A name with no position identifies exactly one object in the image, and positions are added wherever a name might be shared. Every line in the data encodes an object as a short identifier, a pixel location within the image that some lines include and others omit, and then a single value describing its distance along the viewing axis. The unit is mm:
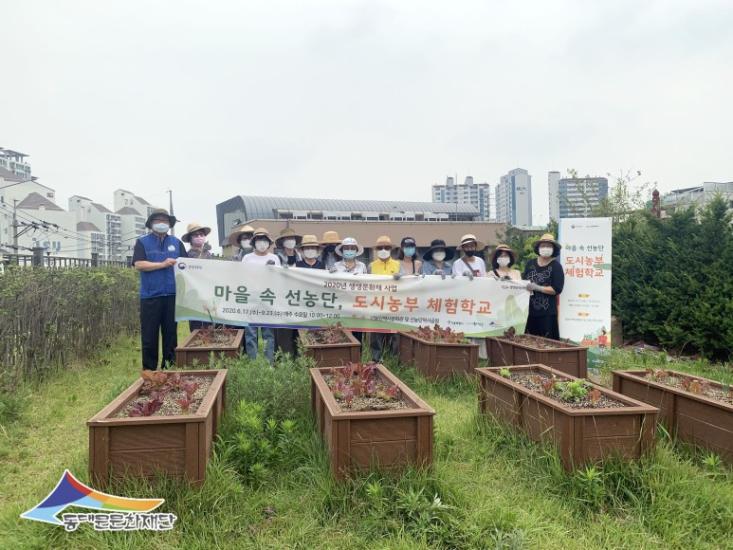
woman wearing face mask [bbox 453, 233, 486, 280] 6570
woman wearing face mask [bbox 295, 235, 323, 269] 6504
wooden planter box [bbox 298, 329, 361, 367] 5191
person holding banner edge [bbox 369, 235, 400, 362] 6648
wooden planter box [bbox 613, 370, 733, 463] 3350
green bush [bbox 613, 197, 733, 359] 7027
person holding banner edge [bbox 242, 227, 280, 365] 6102
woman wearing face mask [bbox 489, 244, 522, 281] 6516
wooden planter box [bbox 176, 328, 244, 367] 4871
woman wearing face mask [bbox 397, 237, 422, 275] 6949
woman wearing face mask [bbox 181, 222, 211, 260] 6730
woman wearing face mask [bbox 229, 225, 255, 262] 6699
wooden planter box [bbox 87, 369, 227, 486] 2725
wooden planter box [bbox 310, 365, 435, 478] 2881
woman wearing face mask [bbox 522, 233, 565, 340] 6152
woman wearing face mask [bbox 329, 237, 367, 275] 6496
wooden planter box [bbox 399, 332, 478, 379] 5445
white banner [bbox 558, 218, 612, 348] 6164
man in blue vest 5582
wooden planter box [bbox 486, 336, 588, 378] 5238
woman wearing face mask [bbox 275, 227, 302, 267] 6734
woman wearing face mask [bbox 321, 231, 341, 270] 7081
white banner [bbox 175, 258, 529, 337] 5977
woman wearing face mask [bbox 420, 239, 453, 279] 6809
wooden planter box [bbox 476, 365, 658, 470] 3055
